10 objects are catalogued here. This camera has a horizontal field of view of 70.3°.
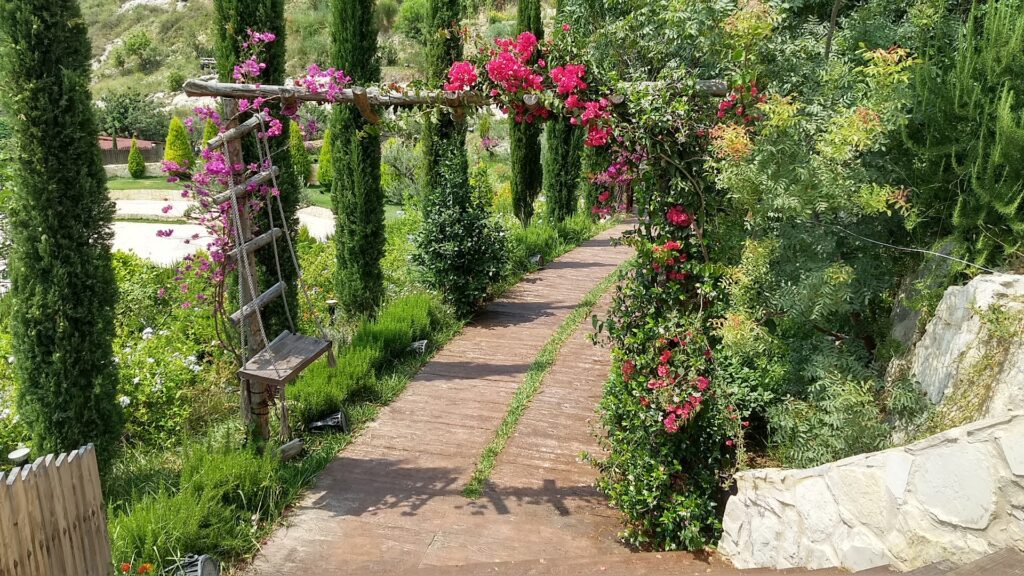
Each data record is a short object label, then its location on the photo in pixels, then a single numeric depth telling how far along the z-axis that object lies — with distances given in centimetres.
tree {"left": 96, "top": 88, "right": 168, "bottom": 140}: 3041
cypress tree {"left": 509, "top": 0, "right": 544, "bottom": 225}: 1308
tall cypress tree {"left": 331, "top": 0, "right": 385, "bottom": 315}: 775
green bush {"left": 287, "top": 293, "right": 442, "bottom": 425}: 568
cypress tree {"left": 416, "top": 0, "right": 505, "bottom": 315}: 840
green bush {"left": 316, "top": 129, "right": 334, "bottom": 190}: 2036
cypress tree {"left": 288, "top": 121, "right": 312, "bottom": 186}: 2150
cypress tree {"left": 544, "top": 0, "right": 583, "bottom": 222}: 1361
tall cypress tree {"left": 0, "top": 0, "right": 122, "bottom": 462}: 417
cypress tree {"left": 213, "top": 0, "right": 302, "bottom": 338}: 620
